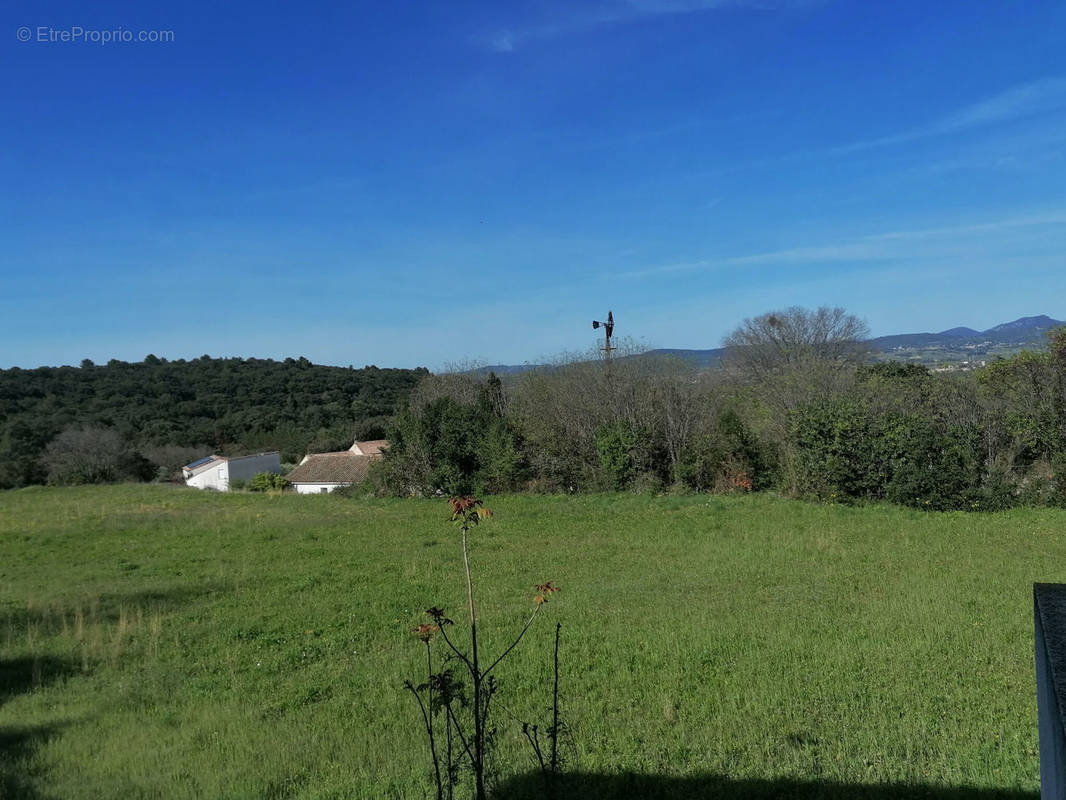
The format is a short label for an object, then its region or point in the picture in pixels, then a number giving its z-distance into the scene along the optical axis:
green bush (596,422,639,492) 18.41
